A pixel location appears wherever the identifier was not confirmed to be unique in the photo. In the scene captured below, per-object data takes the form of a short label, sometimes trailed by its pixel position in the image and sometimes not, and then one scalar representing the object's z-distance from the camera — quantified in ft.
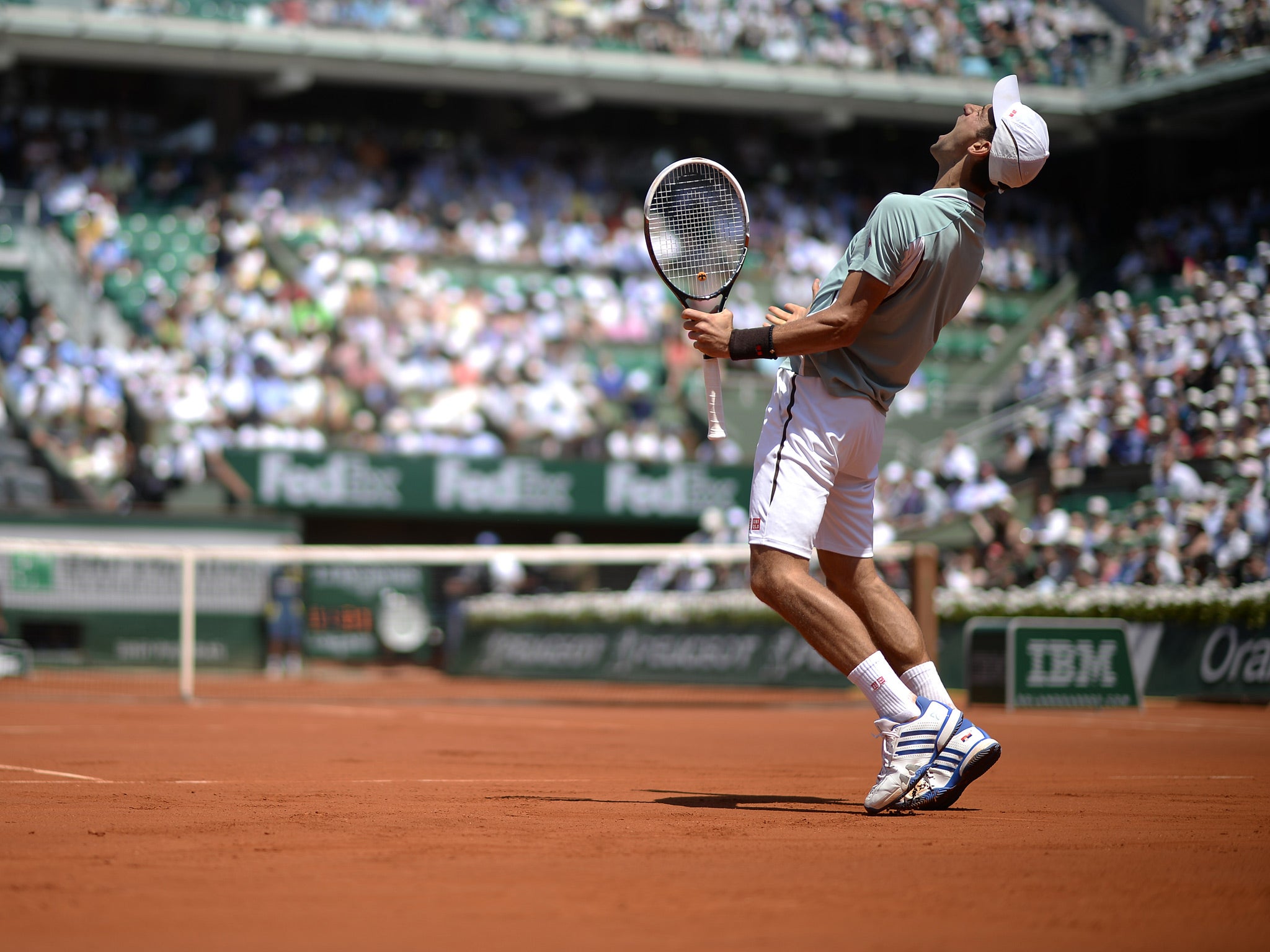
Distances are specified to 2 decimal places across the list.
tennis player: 17.44
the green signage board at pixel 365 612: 69.15
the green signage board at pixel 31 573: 60.85
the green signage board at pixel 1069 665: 45.96
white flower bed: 47.65
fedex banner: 74.84
